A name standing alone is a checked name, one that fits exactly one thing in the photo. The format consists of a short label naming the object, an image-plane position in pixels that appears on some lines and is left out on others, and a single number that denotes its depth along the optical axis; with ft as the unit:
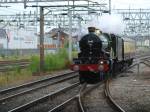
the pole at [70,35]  124.51
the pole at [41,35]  100.37
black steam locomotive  73.67
